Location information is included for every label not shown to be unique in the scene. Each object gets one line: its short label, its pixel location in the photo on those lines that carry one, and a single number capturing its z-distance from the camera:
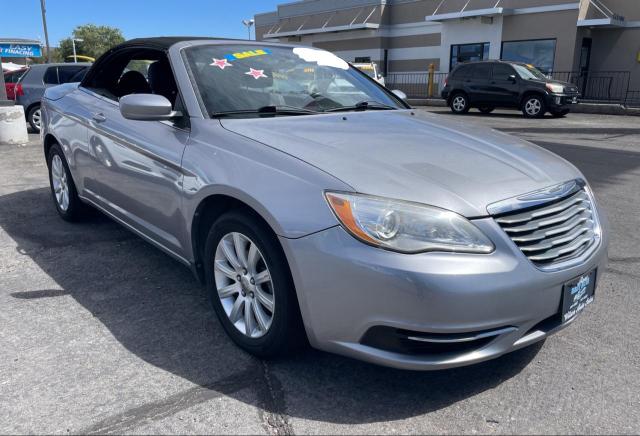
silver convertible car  2.14
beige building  20.84
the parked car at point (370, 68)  20.85
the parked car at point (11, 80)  14.08
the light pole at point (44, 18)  39.22
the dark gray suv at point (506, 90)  16.08
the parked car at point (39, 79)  12.28
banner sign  63.56
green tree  72.25
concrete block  10.57
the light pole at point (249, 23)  37.53
